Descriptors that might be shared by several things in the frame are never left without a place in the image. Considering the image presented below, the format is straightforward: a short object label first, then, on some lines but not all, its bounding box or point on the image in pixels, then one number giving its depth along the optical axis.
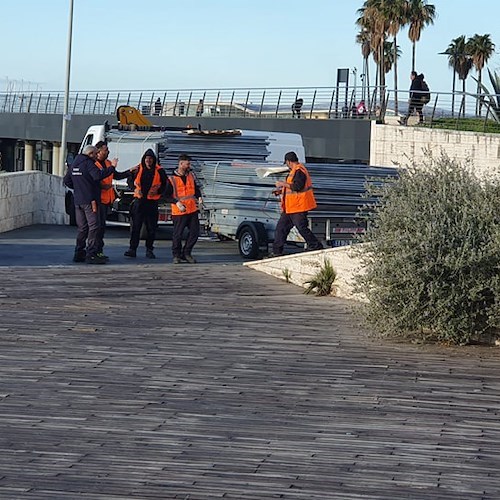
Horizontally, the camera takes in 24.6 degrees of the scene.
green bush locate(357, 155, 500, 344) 10.29
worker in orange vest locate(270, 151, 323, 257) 16.62
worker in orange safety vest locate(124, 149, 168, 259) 17.50
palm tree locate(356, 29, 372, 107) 81.32
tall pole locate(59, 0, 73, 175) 44.03
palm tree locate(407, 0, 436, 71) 69.38
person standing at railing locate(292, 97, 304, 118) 37.91
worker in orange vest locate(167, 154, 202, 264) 16.97
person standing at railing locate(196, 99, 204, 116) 45.03
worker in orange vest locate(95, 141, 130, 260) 16.52
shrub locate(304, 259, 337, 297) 13.78
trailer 17.73
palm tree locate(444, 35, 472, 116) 71.19
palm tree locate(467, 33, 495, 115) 74.88
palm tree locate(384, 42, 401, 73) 81.00
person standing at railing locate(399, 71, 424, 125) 31.14
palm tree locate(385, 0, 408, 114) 68.81
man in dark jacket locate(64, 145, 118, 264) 16.20
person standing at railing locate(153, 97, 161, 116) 47.45
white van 22.08
